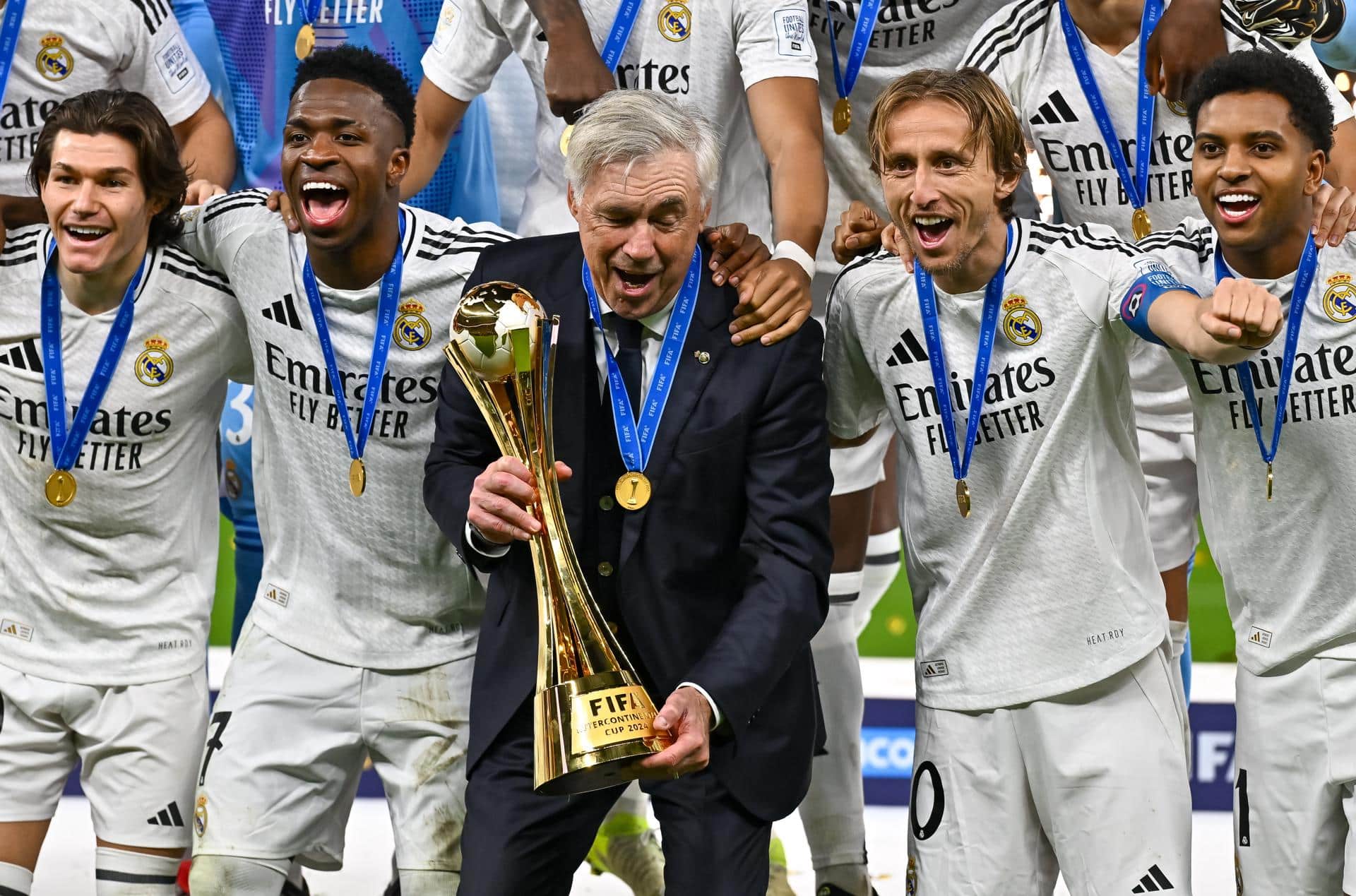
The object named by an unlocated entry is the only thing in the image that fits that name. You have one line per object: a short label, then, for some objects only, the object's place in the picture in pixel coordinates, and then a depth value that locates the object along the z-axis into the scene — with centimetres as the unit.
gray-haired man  719
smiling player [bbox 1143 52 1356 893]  771
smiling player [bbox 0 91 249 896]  846
